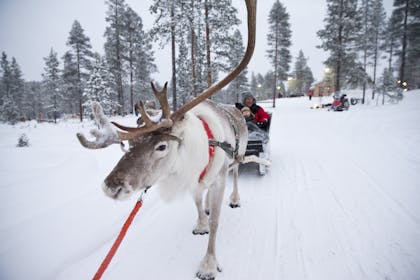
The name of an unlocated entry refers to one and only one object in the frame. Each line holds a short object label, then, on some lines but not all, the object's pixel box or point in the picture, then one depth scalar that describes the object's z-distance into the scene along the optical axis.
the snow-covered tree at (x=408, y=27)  24.00
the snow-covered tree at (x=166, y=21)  13.71
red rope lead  1.36
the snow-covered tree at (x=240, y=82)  32.23
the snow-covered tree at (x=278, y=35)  26.42
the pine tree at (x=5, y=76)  31.79
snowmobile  18.36
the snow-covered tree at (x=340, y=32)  21.06
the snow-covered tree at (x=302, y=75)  55.31
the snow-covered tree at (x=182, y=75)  16.29
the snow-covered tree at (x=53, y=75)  32.66
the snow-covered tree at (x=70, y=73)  25.72
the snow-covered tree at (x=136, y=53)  23.89
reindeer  1.54
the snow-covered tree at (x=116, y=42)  22.80
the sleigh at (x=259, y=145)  4.50
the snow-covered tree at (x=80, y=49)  24.95
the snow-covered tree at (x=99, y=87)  21.88
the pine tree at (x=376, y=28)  28.87
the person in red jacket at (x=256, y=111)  5.38
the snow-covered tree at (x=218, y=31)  13.15
